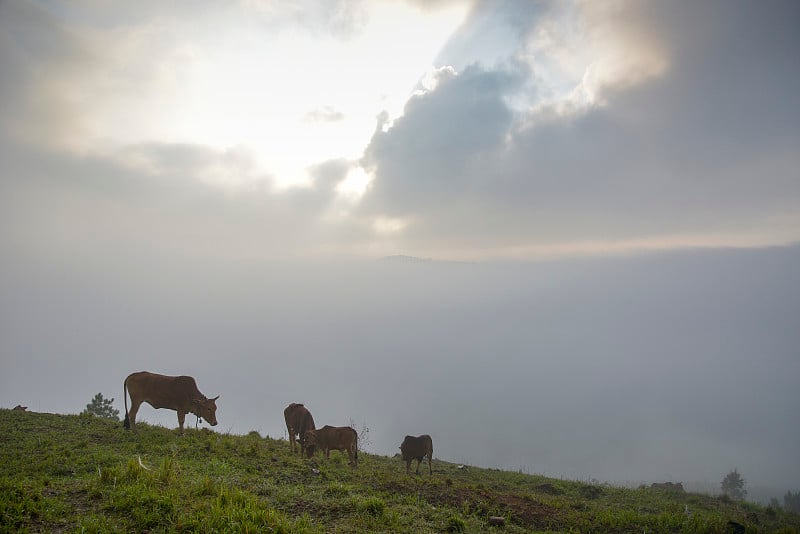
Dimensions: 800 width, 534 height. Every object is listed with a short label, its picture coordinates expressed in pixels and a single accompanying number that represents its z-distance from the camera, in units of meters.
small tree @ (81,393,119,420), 38.38
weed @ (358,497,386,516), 9.41
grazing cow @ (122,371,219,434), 17.06
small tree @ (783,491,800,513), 59.50
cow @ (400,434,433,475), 17.38
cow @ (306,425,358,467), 16.46
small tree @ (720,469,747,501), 61.13
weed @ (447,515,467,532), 9.20
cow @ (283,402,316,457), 17.66
